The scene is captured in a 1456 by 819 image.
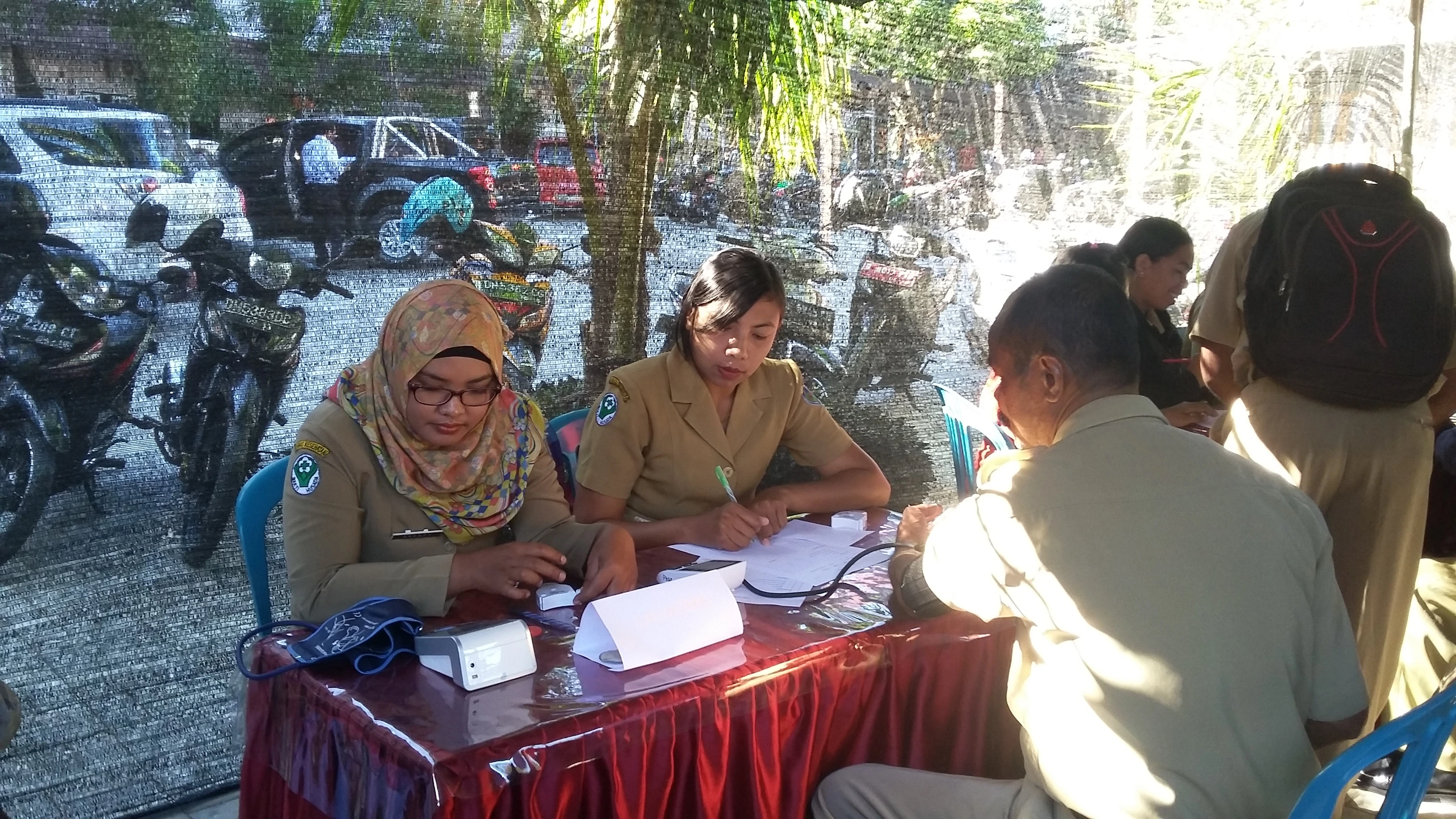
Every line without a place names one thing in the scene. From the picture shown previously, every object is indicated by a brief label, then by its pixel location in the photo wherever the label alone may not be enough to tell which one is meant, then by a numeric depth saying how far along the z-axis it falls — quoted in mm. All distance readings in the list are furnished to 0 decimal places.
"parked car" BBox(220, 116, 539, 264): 2305
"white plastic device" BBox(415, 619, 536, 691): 1365
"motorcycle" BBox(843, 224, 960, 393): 3633
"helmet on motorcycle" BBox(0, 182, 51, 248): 2053
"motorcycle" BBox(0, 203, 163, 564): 2078
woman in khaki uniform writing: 2424
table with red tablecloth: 1229
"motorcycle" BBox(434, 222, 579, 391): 2641
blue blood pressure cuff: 1426
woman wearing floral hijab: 1739
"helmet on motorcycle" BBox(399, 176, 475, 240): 2502
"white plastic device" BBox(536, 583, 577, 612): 1717
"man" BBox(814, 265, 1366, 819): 1265
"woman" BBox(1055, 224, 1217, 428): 3721
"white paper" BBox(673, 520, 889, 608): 1885
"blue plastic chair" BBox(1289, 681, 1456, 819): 1203
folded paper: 1448
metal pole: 4414
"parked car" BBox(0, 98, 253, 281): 2074
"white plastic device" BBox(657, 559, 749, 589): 1791
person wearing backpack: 2225
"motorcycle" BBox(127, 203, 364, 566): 2268
